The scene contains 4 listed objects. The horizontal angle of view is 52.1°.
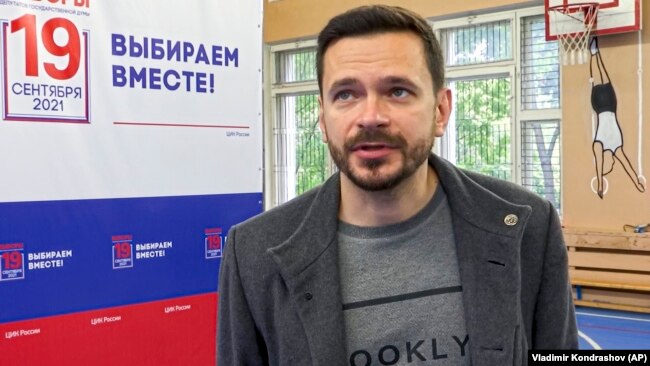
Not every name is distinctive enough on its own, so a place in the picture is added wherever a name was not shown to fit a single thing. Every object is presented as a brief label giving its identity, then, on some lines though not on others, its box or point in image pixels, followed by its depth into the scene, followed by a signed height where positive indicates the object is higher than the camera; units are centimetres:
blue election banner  238 -28
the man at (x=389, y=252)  149 -18
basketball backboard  605 +144
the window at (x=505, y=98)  693 +81
